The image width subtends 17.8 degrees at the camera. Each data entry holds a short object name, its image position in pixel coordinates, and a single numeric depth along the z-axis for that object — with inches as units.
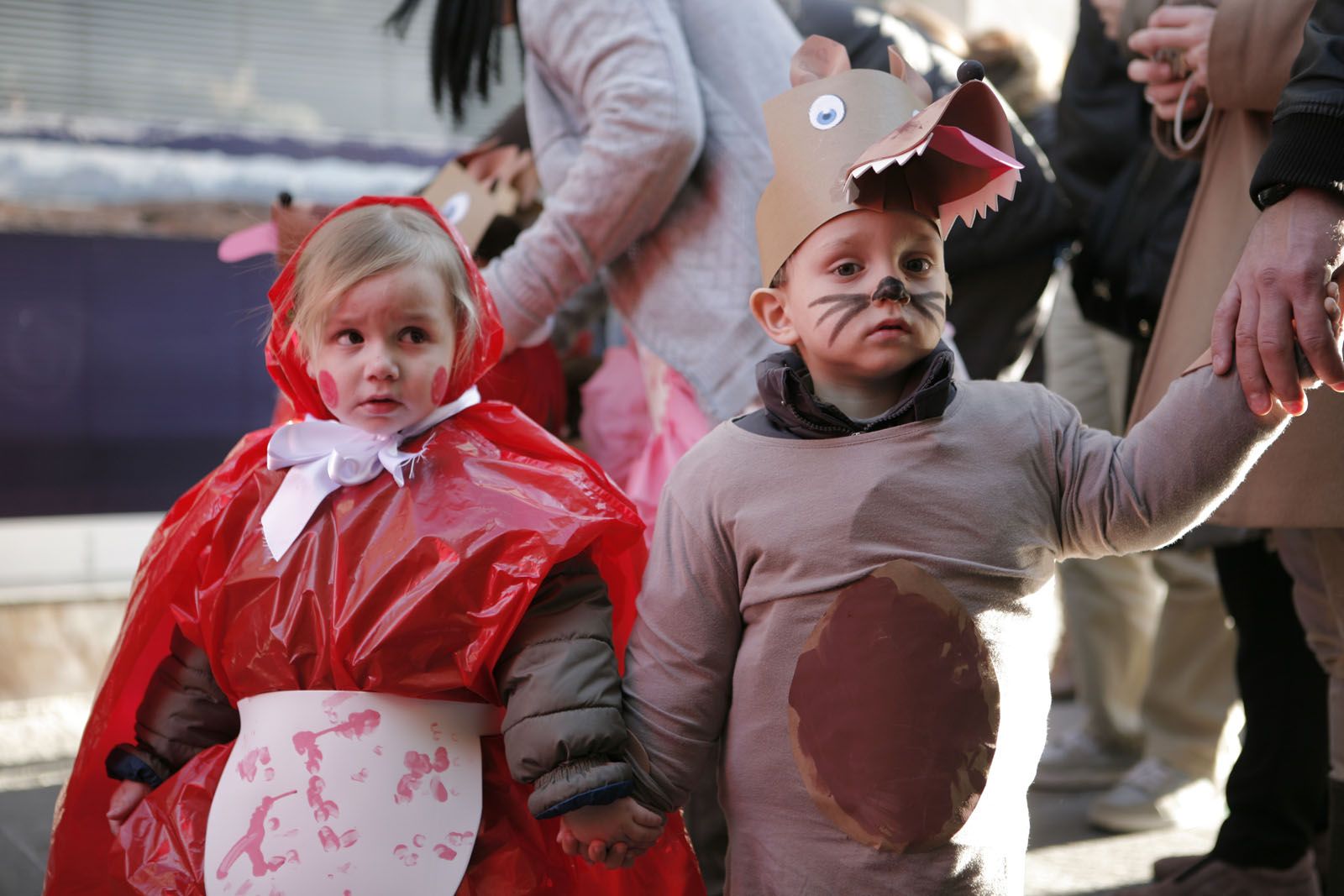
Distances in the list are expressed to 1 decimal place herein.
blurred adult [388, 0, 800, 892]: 135.0
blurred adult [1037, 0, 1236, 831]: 141.7
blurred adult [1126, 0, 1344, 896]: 124.6
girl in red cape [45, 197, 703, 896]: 121.5
